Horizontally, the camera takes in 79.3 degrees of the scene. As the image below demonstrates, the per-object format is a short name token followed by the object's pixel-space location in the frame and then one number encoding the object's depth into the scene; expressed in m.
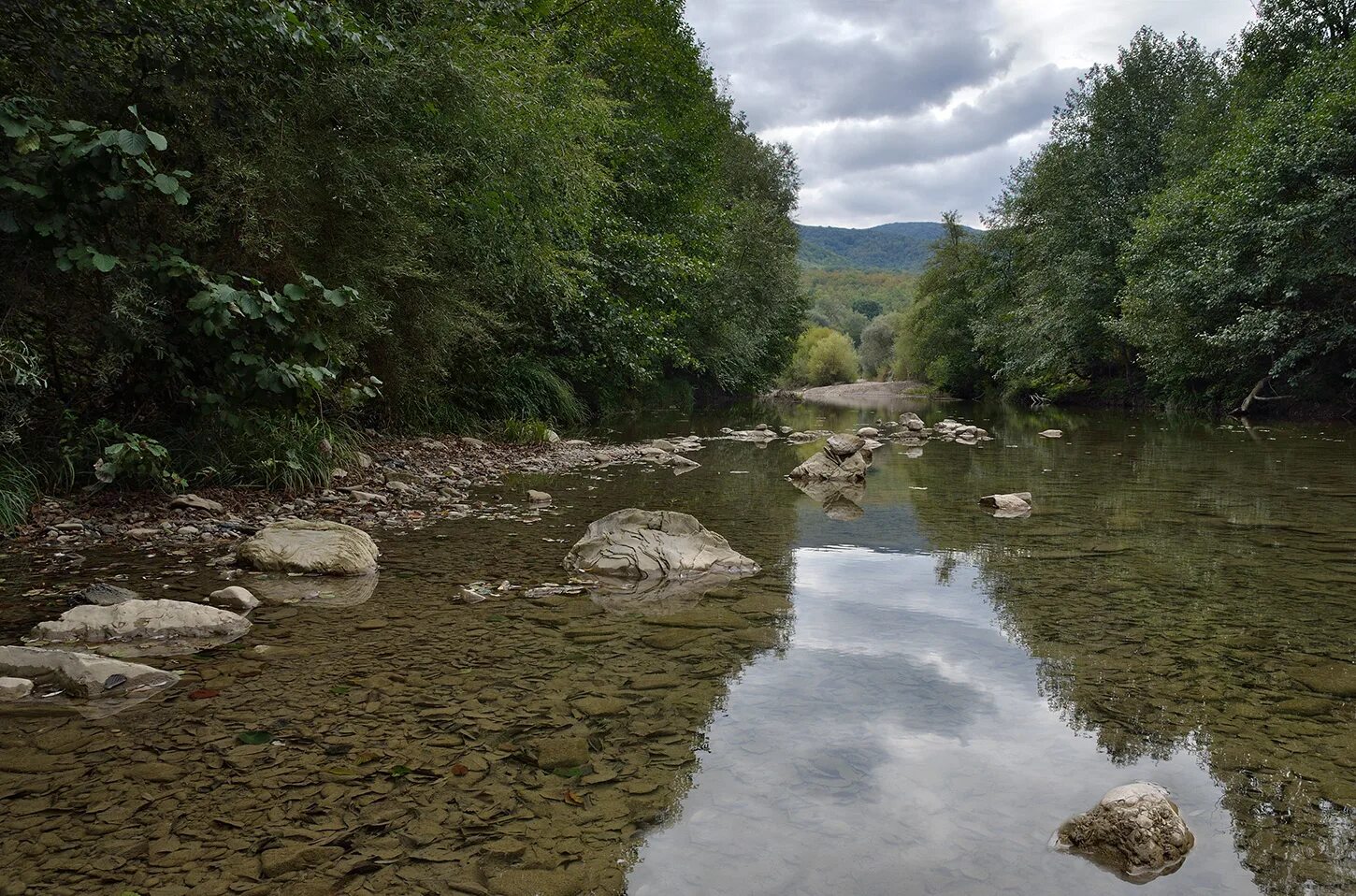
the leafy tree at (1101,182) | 30.05
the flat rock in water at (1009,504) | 8.23
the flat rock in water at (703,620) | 4.47
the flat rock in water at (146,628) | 3.83
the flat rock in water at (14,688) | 3.13
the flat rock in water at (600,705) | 3.28
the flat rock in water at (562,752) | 2.83
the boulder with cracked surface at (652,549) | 5.64
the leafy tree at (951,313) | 48.66
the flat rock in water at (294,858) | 2.18
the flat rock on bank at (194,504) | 6.78
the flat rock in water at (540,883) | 2.14
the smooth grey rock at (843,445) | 11.95
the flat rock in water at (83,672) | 3.21
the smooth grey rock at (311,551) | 5.32
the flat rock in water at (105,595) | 4.21
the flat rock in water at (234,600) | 4.39
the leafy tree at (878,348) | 104.31
